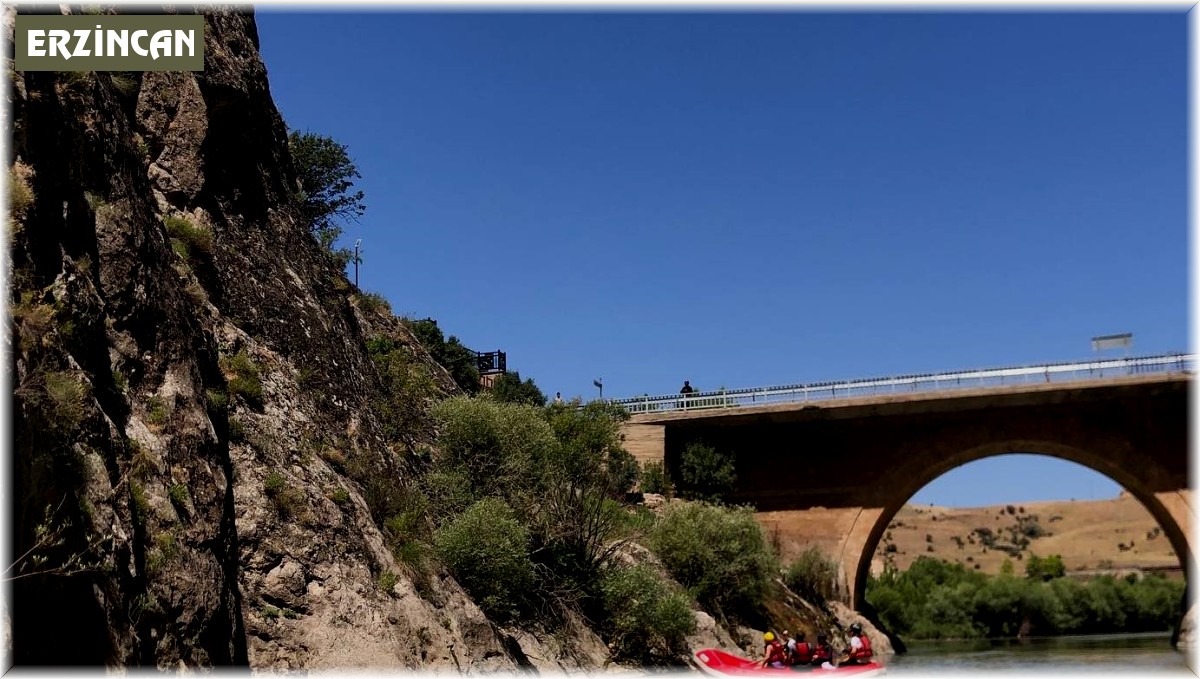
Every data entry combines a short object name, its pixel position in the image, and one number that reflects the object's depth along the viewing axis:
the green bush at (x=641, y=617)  22.16
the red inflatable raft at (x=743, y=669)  20.58
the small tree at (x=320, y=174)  41.09
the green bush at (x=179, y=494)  11.19
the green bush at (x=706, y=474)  37.62
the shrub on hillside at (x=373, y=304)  27.88
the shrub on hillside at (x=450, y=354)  37.84
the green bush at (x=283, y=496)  14.19
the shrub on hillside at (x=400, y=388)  22.19
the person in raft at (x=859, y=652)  22.92
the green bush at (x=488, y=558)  18.61
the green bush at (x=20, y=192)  9.75
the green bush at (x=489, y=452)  22.69
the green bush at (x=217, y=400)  13.70
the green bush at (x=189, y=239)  16.81
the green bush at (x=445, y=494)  20.70
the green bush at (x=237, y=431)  14.57
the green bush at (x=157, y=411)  11.69
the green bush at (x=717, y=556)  29.55
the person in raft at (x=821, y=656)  21.95
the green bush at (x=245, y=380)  15.66
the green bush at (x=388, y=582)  14.80
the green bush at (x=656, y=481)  37.00
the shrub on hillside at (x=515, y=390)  38.59
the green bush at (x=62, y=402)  8.80
